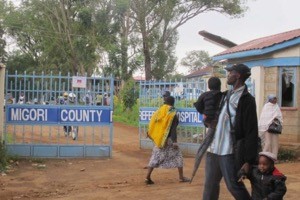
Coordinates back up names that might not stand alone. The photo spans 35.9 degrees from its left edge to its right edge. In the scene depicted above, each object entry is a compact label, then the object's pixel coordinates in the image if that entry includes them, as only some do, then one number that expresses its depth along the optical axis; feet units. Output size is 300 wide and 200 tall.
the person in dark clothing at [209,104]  14.69
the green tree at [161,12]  91.61
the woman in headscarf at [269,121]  30.22
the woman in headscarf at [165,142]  24.96
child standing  13.57
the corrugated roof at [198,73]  141.36
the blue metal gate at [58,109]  33.24
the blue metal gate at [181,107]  35.88
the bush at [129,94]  80.02
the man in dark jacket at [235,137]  13.37
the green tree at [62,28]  83.46
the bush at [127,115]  76.55
